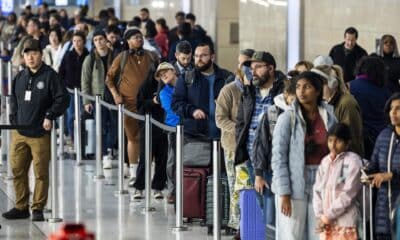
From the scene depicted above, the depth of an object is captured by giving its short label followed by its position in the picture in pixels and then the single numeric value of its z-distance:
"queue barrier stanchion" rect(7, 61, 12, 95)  24.18
